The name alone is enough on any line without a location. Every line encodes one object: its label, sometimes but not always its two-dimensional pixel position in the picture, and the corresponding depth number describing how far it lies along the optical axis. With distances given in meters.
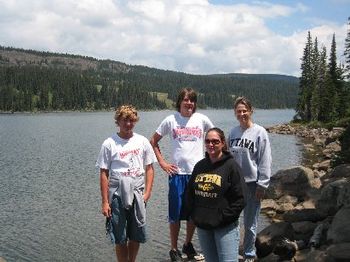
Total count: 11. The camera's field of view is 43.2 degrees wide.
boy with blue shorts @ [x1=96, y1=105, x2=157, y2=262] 7.20
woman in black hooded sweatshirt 5.90
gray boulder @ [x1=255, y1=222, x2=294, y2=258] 9.50
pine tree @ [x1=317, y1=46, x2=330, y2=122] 66.81
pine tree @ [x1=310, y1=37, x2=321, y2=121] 68.38
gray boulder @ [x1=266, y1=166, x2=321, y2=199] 17.11
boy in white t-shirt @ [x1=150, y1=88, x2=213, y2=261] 8.27
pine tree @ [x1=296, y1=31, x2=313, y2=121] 73.69
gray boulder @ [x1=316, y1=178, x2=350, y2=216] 11.46
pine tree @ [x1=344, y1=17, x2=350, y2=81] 58.88
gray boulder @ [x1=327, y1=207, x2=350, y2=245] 8.93
